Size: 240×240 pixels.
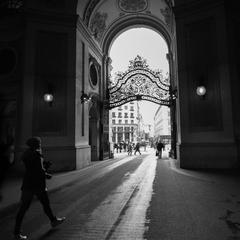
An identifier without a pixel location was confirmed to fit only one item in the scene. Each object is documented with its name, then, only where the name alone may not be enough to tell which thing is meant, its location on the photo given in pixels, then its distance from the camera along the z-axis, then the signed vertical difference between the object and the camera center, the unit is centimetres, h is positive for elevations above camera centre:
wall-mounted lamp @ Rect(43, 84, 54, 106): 1191 +248
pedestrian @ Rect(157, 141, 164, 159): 2117 -34
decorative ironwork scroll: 1812 +446
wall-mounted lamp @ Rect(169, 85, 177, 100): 1403 +305
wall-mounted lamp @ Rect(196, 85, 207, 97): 1144 +256
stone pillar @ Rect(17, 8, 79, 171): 1186 +310
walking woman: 413 -61
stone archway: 1758 +857
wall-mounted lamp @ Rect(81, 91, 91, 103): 1364 +274
